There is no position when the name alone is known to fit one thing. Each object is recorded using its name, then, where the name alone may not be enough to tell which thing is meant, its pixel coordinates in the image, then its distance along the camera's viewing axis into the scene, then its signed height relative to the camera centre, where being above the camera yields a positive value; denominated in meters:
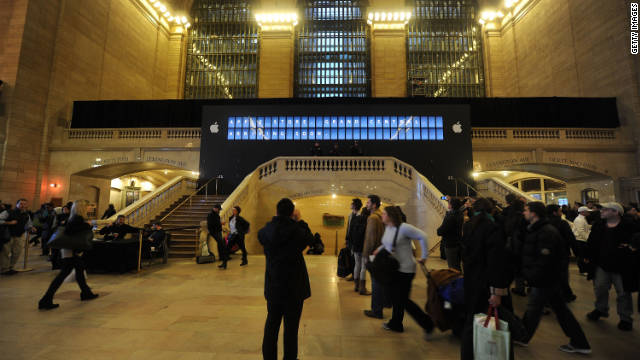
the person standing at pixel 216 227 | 7.16 -0.40
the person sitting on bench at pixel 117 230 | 6.83 -0.47
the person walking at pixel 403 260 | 3.21 -0.51
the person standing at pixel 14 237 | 6.18 -0.61
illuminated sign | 15.31 +4.51
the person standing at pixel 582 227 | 6.41 -0.26
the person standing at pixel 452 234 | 5.38 -0.37
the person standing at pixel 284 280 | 2.42 -0.57
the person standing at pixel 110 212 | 10.77 -0.07
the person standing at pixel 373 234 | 4.02 -0.29
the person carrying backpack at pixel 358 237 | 4.63 -0.40
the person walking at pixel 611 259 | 3.61 -0.55
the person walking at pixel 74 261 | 4.09 -0.76
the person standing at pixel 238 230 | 7.49 -0.48
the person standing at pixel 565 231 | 4.06 -0.23
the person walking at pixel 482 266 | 2.53 -0.47
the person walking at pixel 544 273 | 2.83 -0.57
